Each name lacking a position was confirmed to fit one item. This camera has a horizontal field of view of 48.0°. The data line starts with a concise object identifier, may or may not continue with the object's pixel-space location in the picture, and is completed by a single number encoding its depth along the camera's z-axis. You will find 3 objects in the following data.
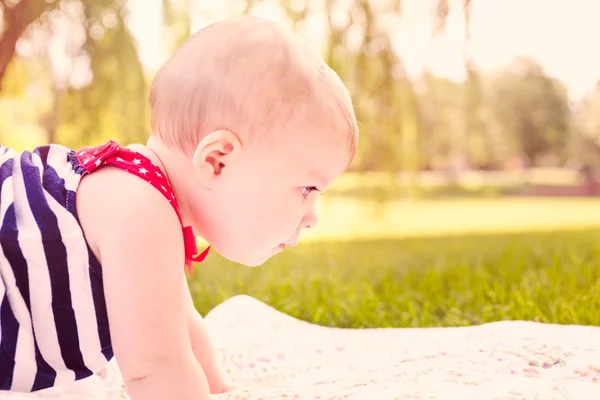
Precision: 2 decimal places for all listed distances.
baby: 0.92
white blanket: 1.05
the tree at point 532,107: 13.78
